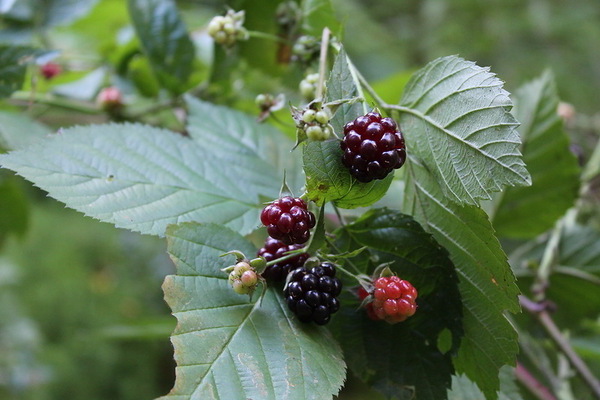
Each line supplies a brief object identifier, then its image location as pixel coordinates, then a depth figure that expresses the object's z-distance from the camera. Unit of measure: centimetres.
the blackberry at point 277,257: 37
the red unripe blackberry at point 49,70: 61
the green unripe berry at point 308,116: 35
